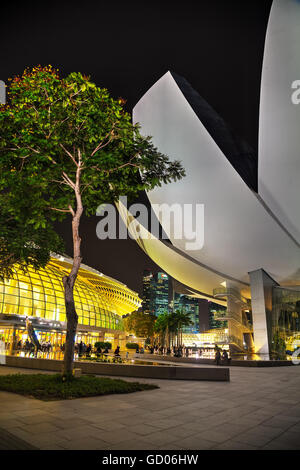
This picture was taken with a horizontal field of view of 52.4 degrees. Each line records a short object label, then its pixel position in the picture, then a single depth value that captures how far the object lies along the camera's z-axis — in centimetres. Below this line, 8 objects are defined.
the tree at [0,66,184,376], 893
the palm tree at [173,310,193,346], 5823
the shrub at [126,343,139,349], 5353
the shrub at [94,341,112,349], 4312
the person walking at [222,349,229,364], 2225
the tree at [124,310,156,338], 7719
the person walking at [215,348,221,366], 2106
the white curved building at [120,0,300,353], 2317
